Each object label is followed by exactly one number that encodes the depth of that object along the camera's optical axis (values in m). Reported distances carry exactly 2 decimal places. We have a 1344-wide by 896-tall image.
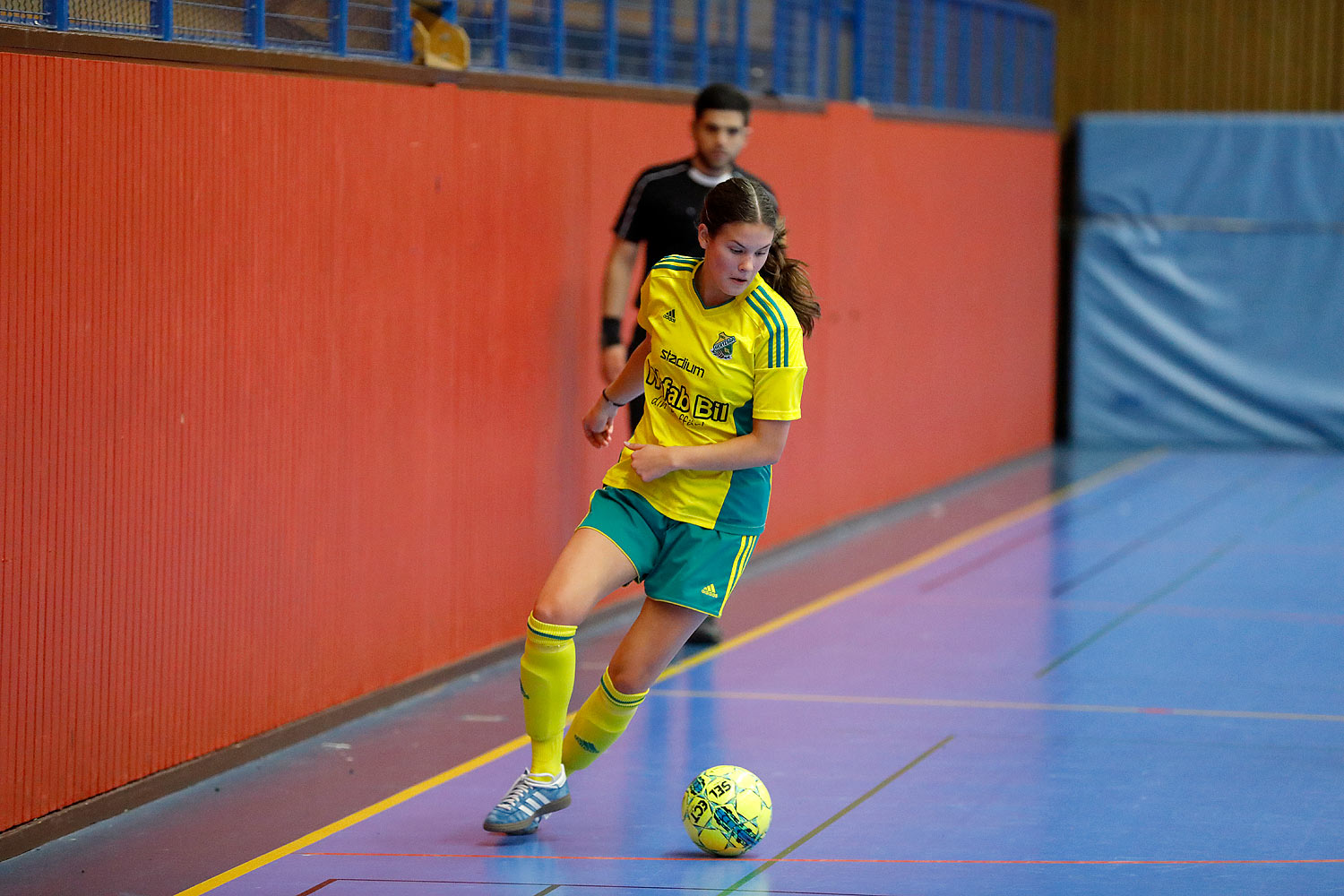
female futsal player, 9.16
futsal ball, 9.27
